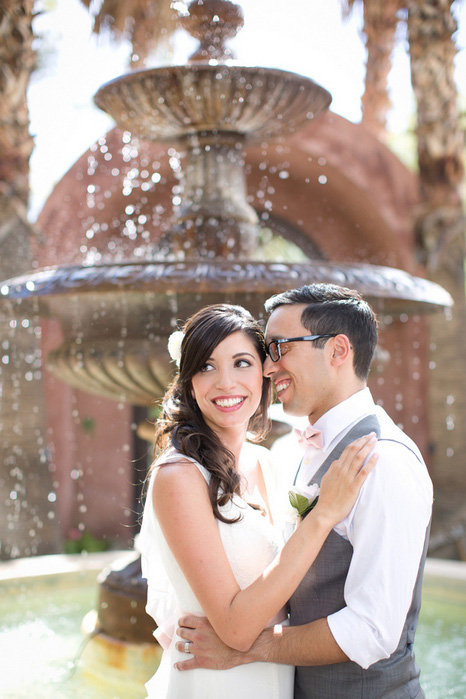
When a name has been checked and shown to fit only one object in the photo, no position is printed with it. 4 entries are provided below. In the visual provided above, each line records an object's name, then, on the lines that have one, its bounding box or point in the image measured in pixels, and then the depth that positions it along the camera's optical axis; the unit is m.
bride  1.89
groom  1.81
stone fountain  3.46
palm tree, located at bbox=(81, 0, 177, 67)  9.99
